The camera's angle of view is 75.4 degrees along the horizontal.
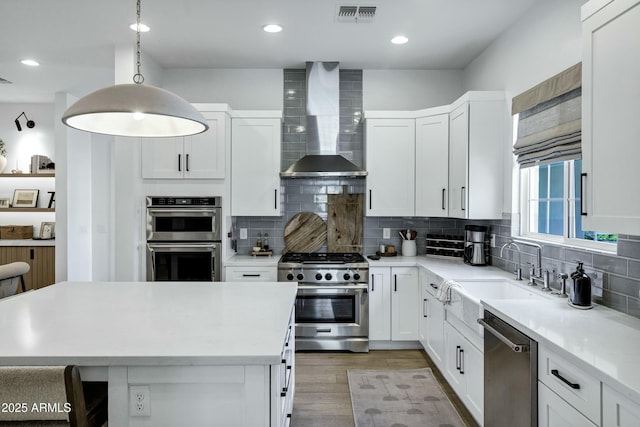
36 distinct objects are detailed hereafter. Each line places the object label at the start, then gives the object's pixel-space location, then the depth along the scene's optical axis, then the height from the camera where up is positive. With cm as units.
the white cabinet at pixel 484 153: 352 +51
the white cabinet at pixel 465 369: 252 -106
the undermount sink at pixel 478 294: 257 -58
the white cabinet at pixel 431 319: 339 -93
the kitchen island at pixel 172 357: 145 -51
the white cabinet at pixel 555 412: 154 -78
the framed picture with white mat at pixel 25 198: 641 +20
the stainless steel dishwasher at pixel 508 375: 182 -79
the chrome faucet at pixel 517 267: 306 -41
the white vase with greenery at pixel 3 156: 622 +84
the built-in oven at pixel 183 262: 402 -49
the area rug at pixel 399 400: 277 -139
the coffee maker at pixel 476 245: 379 -30
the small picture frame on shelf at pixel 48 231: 630 -30
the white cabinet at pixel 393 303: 407 -89
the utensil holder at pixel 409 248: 450 -39
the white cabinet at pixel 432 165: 399 +47
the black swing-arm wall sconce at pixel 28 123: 621 +134
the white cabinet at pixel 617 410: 127 -63
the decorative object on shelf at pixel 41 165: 630 +71
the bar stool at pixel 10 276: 419 -67
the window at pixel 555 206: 262 +5
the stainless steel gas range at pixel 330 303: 404 -89
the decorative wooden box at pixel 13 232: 624 -32
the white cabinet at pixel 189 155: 404 +55
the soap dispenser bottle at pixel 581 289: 221 -41
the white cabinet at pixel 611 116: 159 +40
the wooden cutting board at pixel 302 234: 464 -25
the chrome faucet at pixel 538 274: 270 -41
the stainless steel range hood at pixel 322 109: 440 +110
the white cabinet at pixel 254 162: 423 +51
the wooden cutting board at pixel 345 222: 464 -11
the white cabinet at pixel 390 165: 425 +49
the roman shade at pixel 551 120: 246 +62
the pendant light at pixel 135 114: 174 +47
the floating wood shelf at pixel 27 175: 623 +54
